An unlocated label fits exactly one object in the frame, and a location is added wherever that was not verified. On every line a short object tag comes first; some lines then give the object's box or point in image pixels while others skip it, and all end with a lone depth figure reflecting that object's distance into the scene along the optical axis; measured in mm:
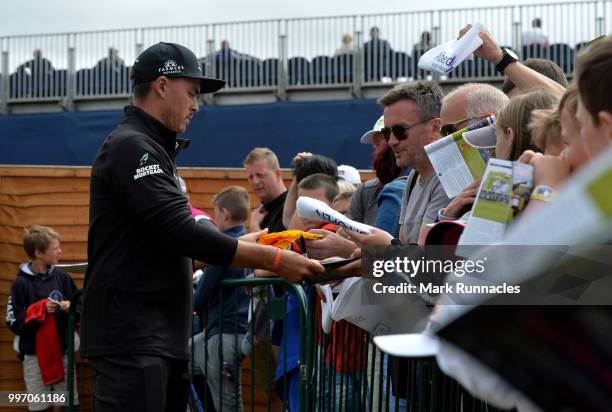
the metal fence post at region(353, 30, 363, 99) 19734
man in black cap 4434
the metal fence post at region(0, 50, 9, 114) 21664
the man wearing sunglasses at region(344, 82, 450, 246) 4363
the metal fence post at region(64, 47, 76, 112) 21234
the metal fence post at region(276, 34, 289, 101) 20142
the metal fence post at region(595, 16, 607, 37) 18608
